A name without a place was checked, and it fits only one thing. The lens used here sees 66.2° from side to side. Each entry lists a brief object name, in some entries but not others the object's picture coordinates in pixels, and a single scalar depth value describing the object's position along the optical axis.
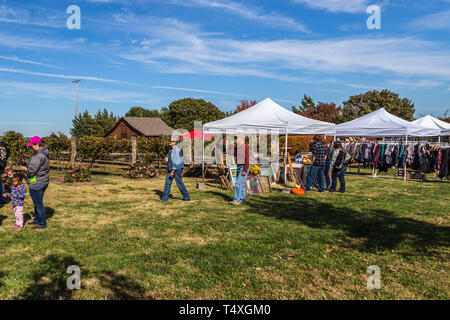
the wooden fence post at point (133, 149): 17.05
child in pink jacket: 6.52
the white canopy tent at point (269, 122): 13.57
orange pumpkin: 11.30
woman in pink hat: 6.47
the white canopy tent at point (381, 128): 16.67
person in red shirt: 8.91
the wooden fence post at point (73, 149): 15.86
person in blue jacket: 9.45
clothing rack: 15.85
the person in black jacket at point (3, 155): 9.80
